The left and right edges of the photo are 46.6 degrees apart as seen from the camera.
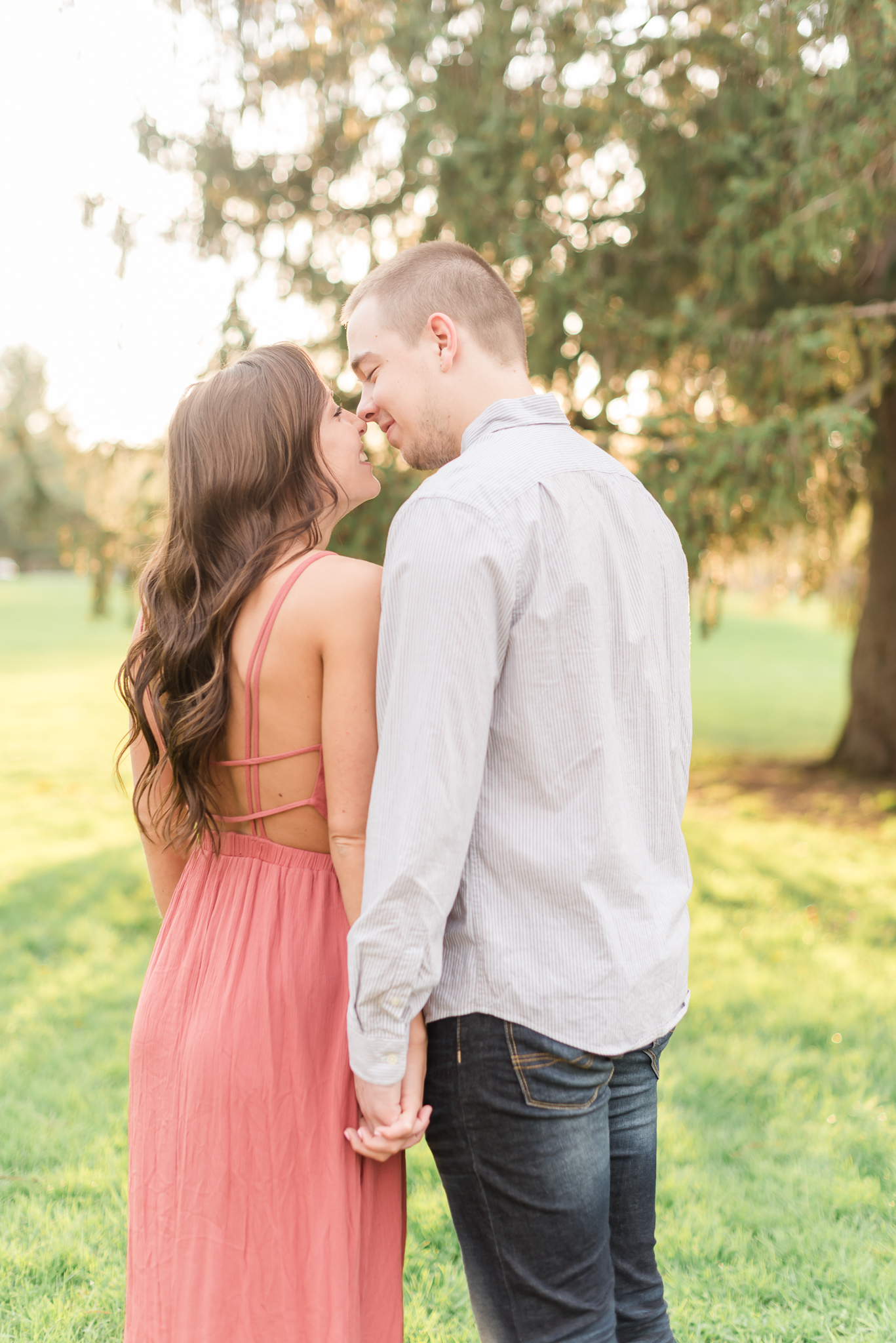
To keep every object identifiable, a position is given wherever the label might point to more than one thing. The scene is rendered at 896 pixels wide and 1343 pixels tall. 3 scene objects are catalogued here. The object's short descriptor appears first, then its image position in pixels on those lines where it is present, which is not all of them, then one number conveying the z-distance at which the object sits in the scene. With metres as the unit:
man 1.36
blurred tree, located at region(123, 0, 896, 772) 5.60
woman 1.62
